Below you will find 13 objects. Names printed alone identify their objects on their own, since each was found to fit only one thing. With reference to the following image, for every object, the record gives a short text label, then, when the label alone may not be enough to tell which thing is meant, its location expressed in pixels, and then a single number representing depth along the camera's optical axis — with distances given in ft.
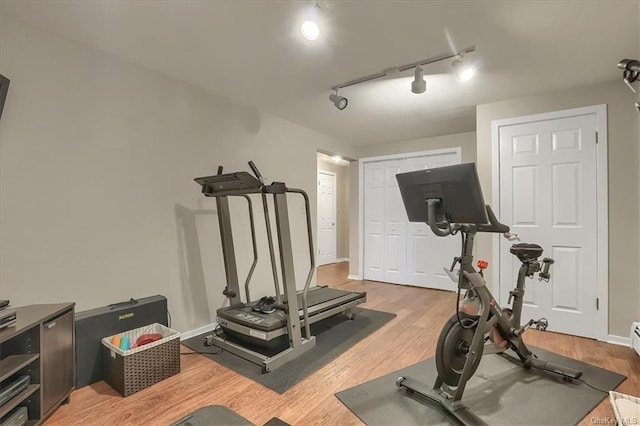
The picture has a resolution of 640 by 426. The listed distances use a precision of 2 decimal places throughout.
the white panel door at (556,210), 9.43
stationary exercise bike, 5.44
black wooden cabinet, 5.02
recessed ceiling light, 6.08
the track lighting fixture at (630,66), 5.41
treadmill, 7.91
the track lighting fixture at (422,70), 7.61
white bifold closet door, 15.52
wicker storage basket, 6.38
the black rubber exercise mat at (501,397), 5.67
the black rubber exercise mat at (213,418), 5.45
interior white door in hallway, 23.61
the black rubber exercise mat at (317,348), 7.13
